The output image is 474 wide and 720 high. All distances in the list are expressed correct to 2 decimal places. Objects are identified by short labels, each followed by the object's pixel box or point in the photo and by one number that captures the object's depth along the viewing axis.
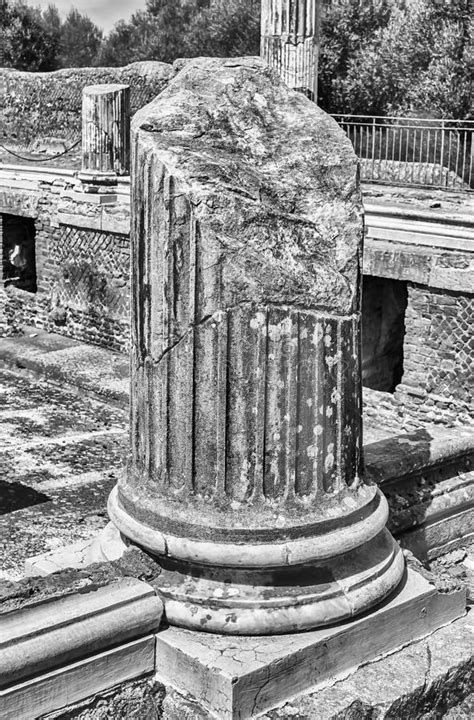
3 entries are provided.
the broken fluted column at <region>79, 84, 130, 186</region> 12.38
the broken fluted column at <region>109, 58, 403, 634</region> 2.99
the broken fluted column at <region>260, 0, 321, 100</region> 13.49
